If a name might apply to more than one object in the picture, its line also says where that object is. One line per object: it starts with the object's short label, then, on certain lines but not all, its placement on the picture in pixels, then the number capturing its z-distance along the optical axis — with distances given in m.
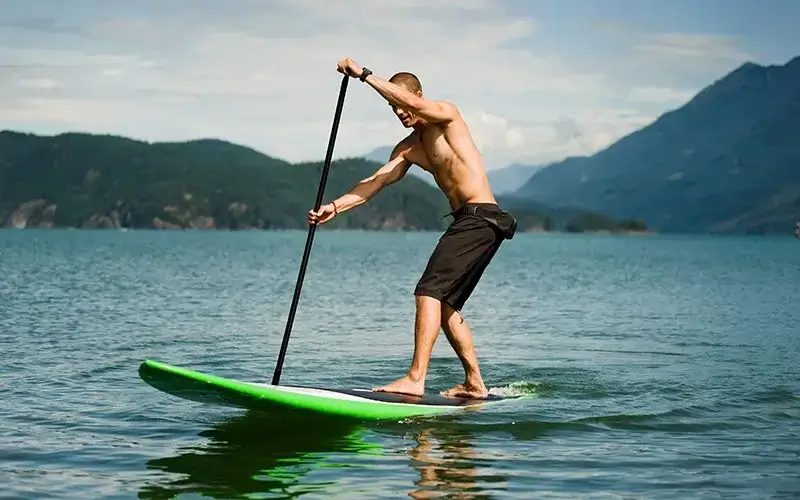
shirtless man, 11.34
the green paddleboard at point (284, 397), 10.34
